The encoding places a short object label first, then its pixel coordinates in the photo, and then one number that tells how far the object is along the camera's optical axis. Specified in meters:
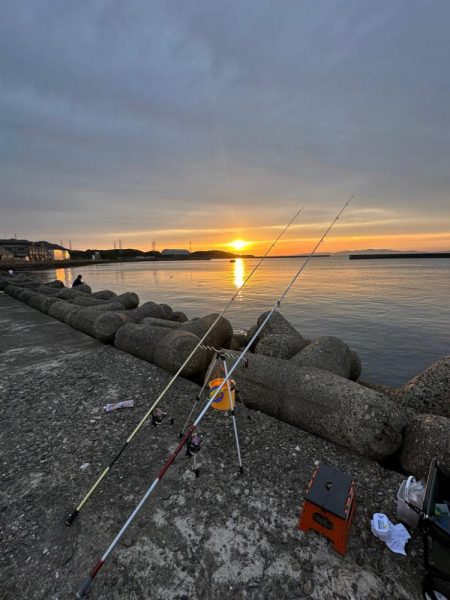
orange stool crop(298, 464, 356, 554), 2.52
